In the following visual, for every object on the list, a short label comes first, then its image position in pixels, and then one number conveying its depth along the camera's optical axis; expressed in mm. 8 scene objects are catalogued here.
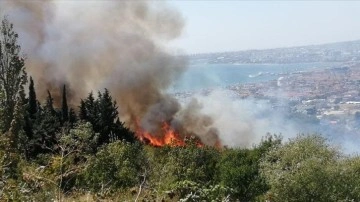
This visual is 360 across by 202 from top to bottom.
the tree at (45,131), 37406
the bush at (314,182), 21703
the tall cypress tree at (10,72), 33750
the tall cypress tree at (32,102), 45441
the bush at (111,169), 25078
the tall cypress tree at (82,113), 44556
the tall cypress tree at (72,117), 44375
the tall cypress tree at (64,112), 45647
